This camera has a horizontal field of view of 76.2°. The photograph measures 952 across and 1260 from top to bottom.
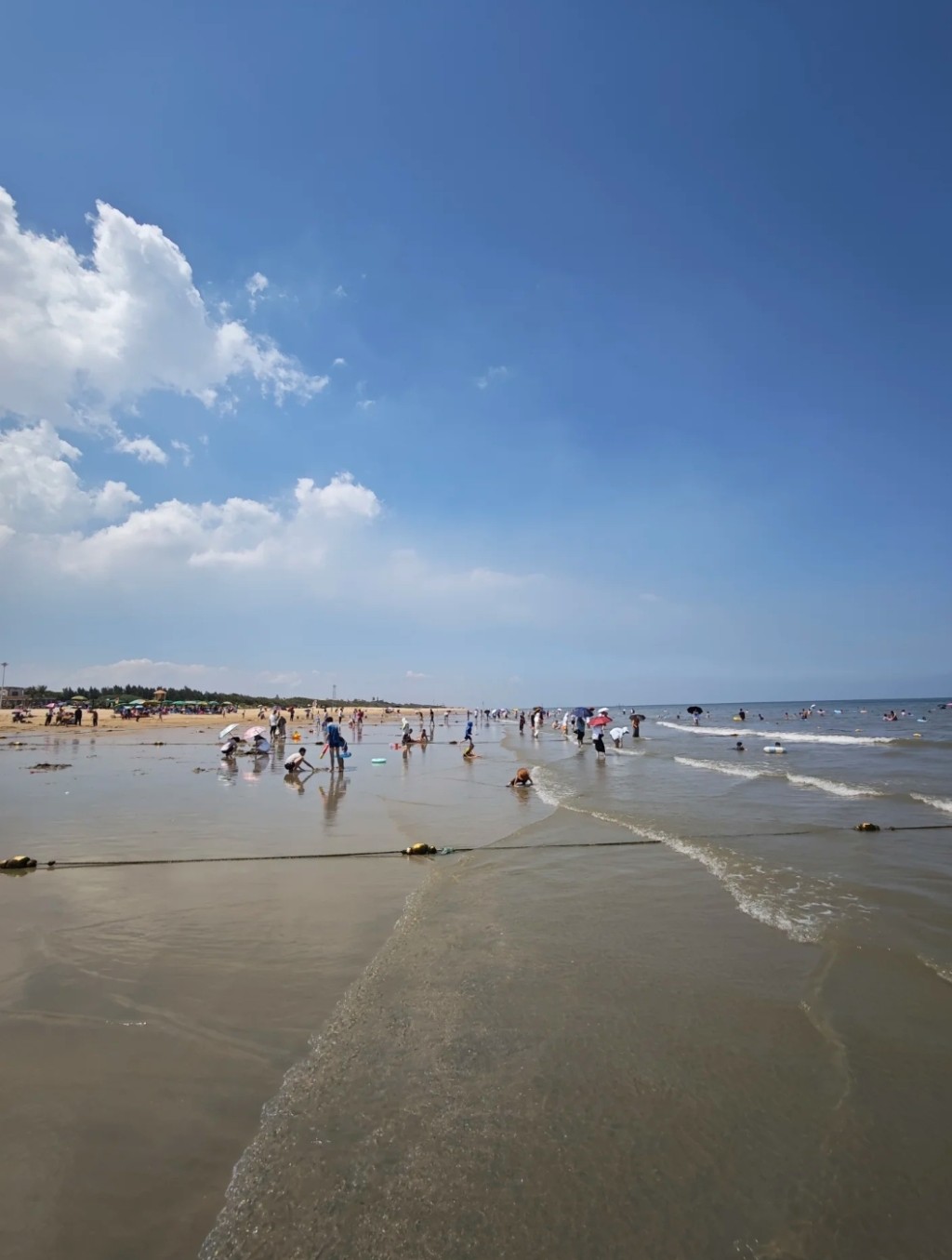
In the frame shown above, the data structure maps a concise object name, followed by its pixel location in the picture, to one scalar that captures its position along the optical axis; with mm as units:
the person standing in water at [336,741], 22406
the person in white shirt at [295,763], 21728
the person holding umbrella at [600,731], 30219
